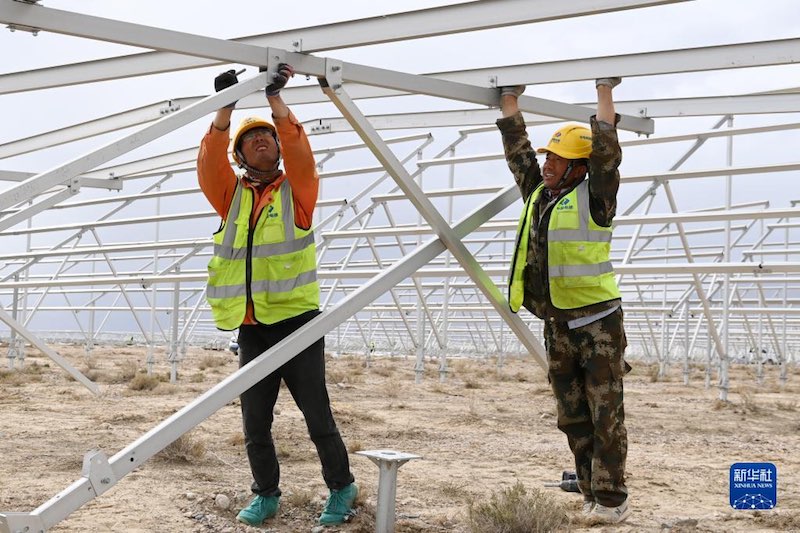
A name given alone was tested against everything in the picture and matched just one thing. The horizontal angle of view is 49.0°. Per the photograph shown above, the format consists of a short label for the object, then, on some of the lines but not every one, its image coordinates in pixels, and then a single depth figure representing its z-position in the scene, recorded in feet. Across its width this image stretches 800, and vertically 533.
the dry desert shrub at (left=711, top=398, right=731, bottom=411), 30.91
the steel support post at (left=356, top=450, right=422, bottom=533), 11.26
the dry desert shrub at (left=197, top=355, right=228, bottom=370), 54.94
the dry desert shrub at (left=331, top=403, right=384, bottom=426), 24.15
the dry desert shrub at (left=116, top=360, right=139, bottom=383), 40.78
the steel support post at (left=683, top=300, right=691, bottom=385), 41.98
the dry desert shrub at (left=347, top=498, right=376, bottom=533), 11.89
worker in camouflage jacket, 12.15
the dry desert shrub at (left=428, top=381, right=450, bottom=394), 37.06
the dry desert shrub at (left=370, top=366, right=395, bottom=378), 49.91
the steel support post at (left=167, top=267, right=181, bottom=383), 33.91
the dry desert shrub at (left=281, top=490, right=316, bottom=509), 13.03
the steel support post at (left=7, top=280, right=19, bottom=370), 40.25
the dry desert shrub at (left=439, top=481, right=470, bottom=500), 14.43
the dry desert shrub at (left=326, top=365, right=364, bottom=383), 40.86
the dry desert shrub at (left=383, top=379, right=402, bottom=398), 34.40
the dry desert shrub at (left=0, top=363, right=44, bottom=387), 37.27
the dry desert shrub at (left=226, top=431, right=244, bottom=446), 19.39
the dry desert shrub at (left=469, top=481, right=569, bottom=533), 11.22
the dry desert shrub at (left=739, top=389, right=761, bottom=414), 29.94
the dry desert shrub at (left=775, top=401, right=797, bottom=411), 31.60
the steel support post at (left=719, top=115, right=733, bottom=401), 30.32
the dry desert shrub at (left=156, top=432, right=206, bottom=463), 16.65
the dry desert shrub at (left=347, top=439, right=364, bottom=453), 18.31
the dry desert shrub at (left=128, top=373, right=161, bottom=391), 34.40
